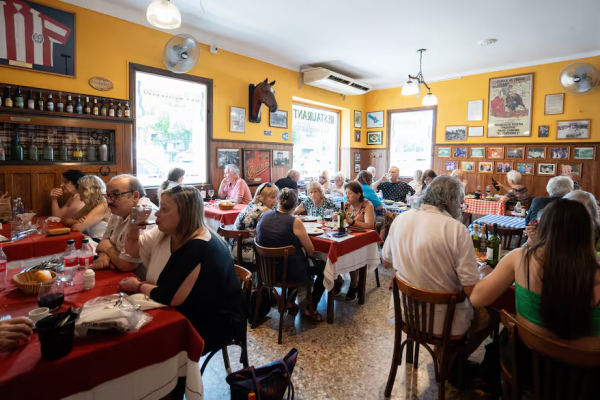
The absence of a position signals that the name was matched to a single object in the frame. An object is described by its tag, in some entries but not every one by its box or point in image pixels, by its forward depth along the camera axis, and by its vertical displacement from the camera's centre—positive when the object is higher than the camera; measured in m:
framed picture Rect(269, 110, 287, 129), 7.13 +1.21
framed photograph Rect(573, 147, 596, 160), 6.64 +0.50
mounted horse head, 6.39 +1.48
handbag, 1.93 -1.22
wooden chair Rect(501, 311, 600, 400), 1.38 -0.83
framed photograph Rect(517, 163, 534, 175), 7.27 +0.21
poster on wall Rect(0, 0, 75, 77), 3.88 +1.63
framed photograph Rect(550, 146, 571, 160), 6.88 +0.52
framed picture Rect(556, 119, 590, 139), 6.68 +0.99
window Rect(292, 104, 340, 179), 8.54 +0.97
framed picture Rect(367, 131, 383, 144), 9.56 +1.11
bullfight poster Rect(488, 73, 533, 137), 7.20 +1.57
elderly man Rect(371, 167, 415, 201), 6.38 -0.24
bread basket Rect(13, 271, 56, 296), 1.70 -0.56
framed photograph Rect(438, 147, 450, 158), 8.36 +0.62
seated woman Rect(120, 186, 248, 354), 1.70 -0.53
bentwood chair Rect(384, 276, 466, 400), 1.94 -0.90
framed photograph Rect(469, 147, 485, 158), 7.83 +0.59
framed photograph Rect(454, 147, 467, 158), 8.09 +0.61
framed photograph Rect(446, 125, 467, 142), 8.07 +1.07
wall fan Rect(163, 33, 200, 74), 4.56 +1.66
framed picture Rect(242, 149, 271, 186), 6.68 +0.19
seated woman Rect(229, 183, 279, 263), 3.50 -0.40
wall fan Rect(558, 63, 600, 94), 6.30 +1.90
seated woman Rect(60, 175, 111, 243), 3.34 -0.38
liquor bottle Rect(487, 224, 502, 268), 2.46 -0.53
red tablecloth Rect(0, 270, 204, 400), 1.12 -0.67
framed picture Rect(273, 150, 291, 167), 7.30 +0.38
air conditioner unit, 7.31 +2.17
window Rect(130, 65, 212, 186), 5.22 +0.83
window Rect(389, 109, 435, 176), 8.78 +1.00
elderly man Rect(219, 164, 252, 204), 5.76 -0.22
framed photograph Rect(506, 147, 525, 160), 7.34 +0.56
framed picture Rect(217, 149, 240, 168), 6.20 +0.34
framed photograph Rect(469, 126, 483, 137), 7.81 +1.08
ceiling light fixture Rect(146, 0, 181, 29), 3.15 +1.51
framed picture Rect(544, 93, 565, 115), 6.84 +1.52
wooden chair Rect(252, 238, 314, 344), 2.83 -0.84
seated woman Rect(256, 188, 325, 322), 2.99 -0.52
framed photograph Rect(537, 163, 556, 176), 7.03 +0.19
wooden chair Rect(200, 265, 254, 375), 2.02 -0.75
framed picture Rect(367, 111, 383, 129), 9.52 +1.62
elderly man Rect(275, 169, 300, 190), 6.14 -0.14
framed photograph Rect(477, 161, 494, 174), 7.74 +0.24
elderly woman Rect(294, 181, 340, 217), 4.44 -0.37
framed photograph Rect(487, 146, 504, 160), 7.59 +0.58
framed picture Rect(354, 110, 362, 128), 9.55 +1.63
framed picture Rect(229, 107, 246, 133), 6.35 +1.06
